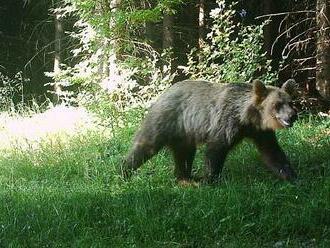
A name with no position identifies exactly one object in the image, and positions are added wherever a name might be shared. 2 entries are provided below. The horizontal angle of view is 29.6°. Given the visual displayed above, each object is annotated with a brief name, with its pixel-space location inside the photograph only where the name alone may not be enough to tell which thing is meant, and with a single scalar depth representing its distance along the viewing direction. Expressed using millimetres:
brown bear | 8508
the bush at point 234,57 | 12281
